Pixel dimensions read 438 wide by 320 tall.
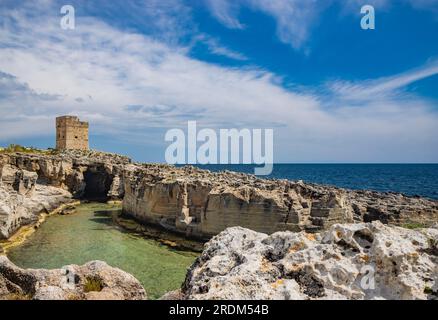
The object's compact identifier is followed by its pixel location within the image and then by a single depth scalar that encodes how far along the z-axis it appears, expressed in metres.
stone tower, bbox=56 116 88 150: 82.38
